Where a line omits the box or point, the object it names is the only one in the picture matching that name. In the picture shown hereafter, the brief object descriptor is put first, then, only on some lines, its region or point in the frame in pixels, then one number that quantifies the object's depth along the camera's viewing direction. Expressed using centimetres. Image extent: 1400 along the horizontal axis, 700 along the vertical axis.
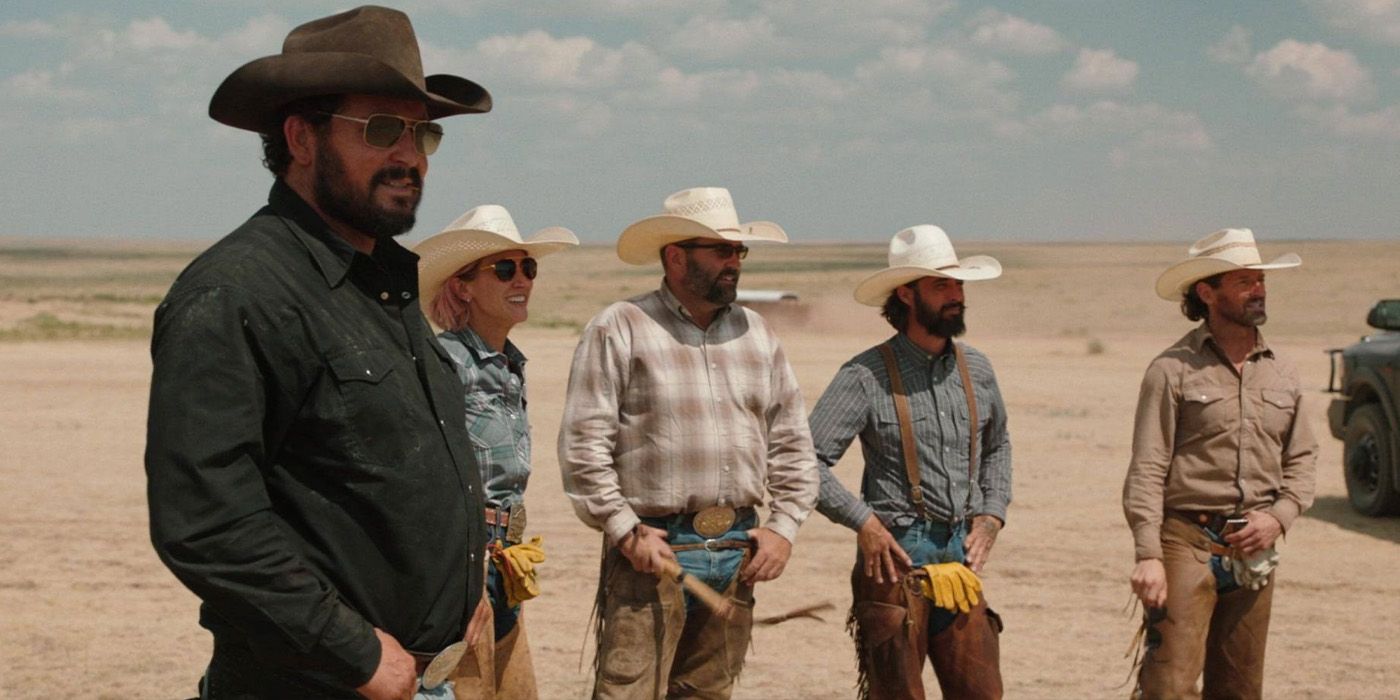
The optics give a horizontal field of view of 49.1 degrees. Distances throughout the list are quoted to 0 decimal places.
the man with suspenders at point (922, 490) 549
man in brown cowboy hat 264
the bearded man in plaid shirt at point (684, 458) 516
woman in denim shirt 495
